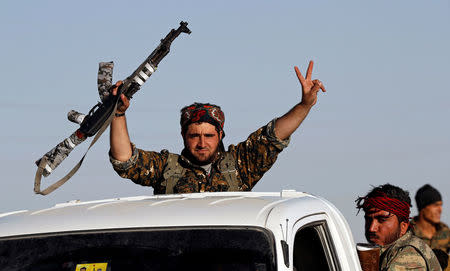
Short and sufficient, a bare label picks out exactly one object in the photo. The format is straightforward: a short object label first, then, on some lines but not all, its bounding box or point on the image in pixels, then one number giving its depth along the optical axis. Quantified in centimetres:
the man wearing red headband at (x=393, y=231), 1057
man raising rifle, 1193
